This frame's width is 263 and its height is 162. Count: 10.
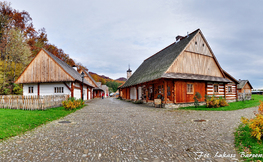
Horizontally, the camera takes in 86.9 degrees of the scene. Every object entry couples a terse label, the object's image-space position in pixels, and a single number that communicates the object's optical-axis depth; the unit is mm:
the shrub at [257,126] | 4273
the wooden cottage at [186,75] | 15094
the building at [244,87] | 36844
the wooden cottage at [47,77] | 19328
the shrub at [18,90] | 24647
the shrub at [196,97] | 14590
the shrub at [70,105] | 12883
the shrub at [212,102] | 14120
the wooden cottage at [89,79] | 38584
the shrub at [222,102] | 14766
